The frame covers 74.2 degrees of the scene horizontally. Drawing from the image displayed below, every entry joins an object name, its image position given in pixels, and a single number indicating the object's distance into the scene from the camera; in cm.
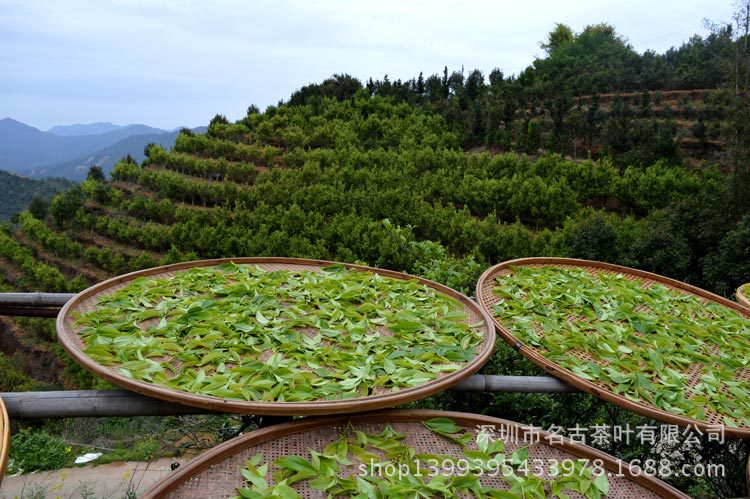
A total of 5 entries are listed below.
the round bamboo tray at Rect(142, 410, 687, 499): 100
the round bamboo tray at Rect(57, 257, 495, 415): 109
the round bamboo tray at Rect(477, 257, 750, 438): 125
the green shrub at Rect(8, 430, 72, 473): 235
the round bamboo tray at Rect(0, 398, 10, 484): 91
